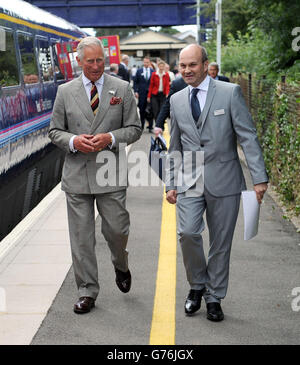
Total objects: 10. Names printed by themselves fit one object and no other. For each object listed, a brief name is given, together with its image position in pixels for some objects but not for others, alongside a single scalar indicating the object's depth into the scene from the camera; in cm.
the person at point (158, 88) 1853
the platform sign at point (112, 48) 2127
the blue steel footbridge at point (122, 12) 3534
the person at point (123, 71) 1894
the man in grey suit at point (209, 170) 502
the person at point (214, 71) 1213
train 888
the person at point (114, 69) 1834
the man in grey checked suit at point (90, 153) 533
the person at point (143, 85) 1948
